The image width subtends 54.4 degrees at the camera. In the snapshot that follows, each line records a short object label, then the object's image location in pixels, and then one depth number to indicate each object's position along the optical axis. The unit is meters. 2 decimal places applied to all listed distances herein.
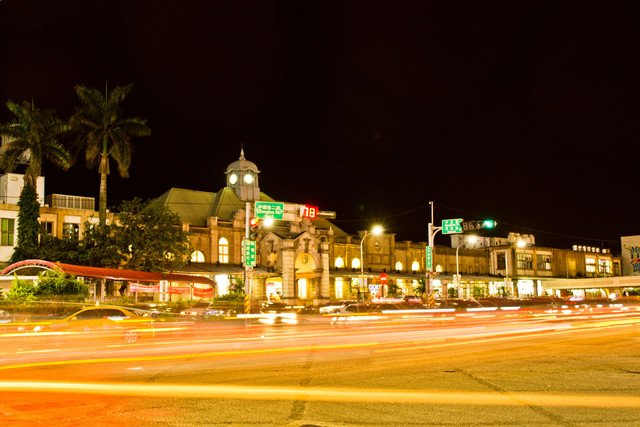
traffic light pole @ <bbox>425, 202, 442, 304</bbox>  43.88
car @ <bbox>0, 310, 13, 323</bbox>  25.88
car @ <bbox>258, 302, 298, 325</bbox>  33.75
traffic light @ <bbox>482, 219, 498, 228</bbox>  38.88
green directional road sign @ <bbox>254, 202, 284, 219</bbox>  35.38
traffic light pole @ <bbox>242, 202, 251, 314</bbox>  33.09
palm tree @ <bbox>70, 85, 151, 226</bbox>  43.69
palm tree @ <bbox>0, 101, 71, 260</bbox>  42.22
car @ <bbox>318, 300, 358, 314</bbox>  38.02
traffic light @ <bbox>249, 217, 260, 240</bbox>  35.02
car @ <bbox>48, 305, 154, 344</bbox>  21.72
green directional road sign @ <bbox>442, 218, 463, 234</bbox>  43.47
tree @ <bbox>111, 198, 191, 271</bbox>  43.16
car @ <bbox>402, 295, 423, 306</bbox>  45.51
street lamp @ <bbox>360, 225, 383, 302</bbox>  47.59
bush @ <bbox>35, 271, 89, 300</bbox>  34.09
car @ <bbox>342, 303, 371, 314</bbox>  36.72
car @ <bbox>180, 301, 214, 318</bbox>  34.53
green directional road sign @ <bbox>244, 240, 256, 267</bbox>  33.81
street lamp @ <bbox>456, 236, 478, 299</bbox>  51.94
